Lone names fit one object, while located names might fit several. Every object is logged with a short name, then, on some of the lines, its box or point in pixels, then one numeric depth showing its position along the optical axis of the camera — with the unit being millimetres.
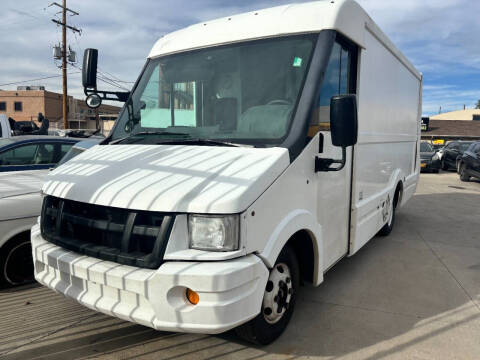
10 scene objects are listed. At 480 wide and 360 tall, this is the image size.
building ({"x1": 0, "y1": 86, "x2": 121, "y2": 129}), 47125
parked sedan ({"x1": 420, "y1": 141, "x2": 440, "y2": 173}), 17891
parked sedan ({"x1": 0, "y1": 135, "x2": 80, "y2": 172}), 5504
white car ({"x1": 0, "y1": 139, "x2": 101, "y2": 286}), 4004
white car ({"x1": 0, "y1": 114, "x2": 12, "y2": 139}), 8086
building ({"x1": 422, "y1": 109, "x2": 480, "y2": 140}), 41125
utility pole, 23466
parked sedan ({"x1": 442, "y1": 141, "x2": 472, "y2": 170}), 18609
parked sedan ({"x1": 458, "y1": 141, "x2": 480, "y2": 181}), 13945
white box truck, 2387
